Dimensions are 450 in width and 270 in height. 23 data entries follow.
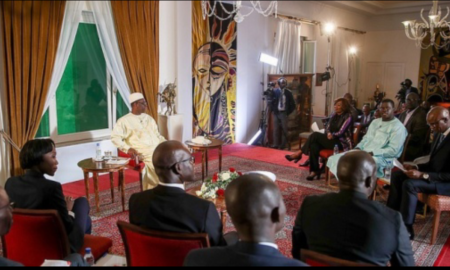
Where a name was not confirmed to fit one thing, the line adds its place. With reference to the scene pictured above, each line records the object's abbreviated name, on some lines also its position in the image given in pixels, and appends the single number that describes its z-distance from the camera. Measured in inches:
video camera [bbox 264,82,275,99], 337.1
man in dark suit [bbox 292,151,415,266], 77.4
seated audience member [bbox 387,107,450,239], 148.7
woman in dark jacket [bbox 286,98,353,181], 226.5
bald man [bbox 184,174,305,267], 53.0
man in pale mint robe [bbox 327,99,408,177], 185.8
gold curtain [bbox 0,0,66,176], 187.3
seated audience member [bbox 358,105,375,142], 270.7
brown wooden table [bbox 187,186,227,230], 133.2
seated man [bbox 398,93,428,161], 228.1
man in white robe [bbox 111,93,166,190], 188.9
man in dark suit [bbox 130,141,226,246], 83.2
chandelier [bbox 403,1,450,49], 221.6
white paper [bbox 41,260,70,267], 72.9
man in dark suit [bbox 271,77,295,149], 332.5
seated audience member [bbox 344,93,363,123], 280.8
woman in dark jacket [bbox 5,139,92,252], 102.6
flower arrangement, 138.8
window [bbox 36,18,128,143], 223.8
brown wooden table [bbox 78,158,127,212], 166.7
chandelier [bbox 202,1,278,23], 302.8
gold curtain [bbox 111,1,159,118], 241.1
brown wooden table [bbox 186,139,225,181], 219.9
